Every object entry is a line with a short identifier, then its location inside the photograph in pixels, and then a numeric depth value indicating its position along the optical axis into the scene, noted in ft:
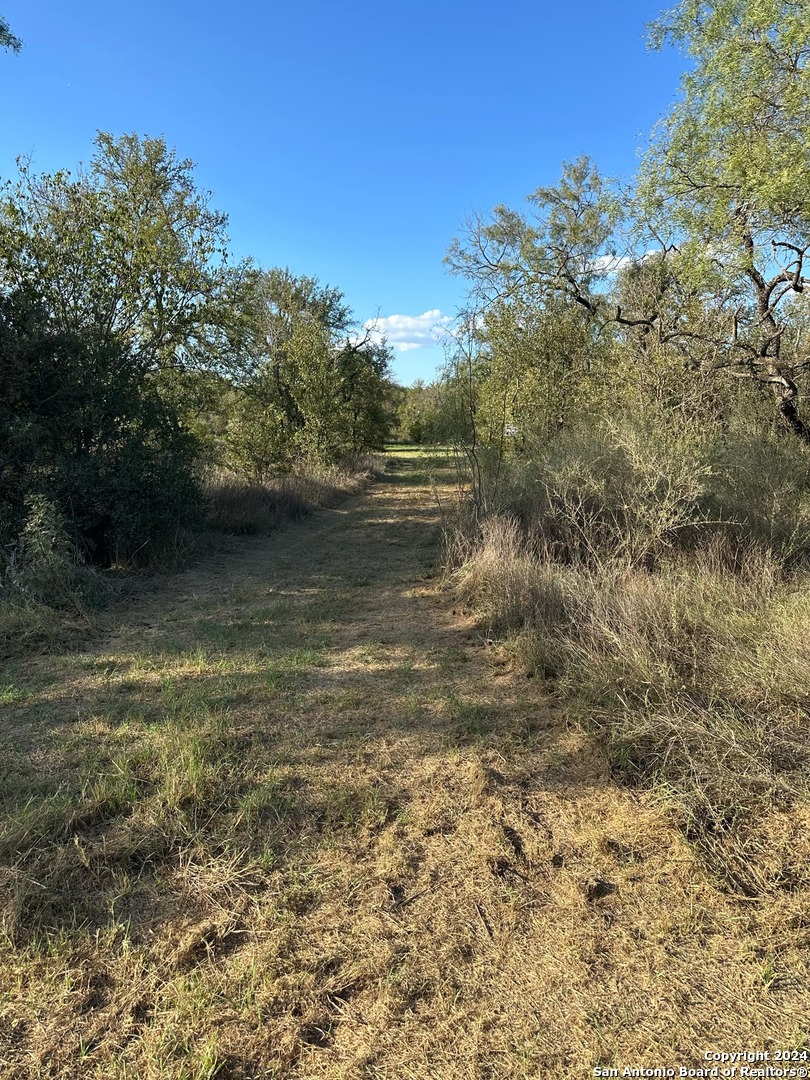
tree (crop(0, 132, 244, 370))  26.25
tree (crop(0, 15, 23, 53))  24.27
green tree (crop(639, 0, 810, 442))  17.83
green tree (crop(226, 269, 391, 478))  50.93
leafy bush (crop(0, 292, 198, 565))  22.52
